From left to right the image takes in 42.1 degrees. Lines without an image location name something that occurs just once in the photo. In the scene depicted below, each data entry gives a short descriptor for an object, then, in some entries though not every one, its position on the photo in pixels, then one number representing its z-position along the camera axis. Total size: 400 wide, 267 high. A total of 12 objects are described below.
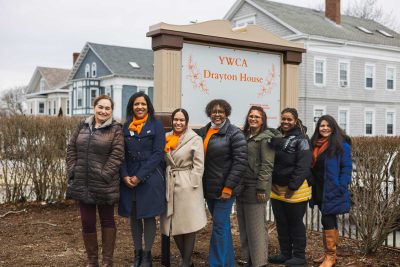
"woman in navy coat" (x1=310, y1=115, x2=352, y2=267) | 5.54
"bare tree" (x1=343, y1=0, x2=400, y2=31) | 55.69
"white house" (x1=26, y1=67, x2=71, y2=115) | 50.41
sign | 6.26
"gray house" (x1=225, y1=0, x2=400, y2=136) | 30.19
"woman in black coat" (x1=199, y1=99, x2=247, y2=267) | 5.18
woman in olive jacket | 5.35
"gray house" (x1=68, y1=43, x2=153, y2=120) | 40.16
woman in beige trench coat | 5.19
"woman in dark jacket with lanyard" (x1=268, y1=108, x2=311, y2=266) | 5.43
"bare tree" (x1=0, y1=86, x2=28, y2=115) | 74.50
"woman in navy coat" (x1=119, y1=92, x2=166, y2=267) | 5.18
